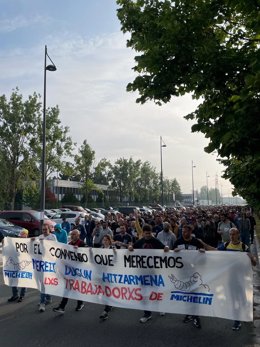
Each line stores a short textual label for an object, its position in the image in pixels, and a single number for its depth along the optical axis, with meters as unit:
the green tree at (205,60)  6.38
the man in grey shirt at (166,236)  10.57
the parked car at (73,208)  47.31
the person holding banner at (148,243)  8.47
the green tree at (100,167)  65.81
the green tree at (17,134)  44.50
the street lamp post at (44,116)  22.66
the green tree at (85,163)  64.12
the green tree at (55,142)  47.09
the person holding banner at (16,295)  9.63
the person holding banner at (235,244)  8.09
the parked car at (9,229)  24.02
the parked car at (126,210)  45.66
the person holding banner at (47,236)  9.42
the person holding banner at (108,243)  8.62
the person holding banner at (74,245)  8.55
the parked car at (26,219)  28.53
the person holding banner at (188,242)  8.40
